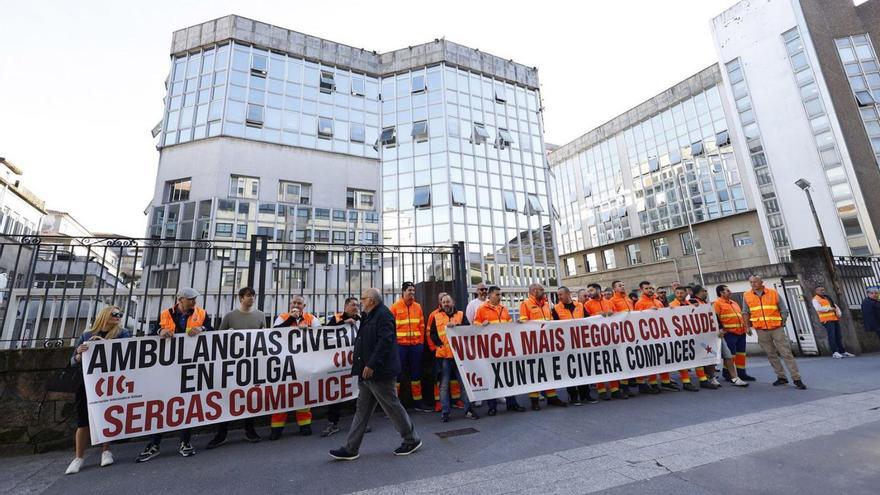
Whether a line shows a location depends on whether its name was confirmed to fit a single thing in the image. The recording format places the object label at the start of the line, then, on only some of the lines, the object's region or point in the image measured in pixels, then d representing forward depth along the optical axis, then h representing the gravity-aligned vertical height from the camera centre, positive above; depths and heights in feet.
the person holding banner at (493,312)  21.52 -0.35
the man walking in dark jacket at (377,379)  14.42 -2.58
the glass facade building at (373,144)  82.17 +40.83
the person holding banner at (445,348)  20.06 -2.13
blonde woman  14.40 -0.74
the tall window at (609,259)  144.77 +15.53
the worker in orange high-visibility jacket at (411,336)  21.91 -1.46
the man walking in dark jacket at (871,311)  32.32 -2.13
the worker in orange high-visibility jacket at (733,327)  25.03 -2.22
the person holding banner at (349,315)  20.86 -0.08
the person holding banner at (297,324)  17.60 -0.37
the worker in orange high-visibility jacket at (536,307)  22.82 -0.16
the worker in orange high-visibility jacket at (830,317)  33.46 -2.54
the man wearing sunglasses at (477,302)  23.66 +0.32
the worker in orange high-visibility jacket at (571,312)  22.13 -0.63
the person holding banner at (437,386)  21.58 -4.45
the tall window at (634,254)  136.28 +16.14
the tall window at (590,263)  151.84 +15.21
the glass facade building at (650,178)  118.42 +42.65
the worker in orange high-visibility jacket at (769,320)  23.54 -1.79
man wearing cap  15.93 +0.07
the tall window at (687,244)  120.47 +16.28
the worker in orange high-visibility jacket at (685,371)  24.07 -4.90
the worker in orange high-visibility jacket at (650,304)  24.75 -0.40
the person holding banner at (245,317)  18.20 +0.14
